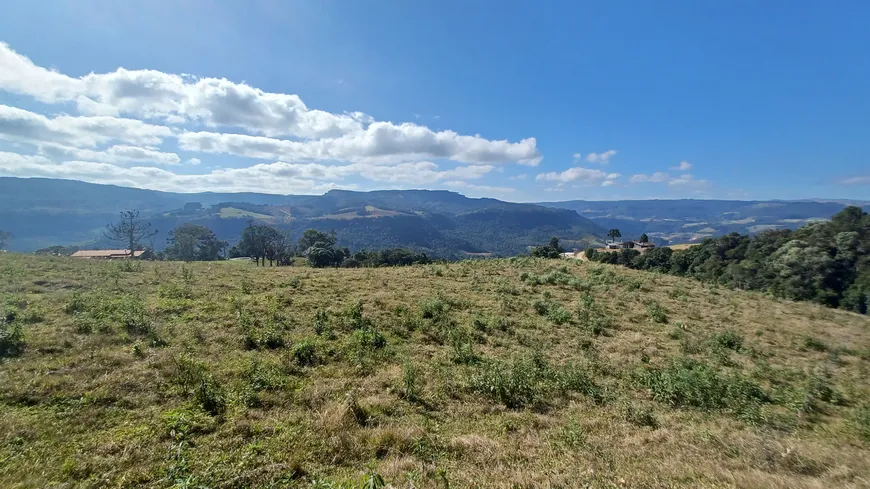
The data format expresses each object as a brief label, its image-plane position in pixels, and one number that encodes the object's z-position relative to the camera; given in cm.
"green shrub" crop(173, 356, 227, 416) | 710
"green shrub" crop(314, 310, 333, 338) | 1235
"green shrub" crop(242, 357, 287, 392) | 830
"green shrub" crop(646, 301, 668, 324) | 1773
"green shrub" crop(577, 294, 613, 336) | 1557
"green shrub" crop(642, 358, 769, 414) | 897
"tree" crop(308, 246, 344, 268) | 6259
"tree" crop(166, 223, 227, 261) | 9106
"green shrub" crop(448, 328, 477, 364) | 1123
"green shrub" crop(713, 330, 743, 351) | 1454
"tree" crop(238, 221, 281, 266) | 8062
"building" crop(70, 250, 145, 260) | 7366
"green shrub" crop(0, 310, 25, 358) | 856
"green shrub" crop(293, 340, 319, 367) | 1015
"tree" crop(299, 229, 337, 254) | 8388
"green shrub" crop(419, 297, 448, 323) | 1537
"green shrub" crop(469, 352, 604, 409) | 884
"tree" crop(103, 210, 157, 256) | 7294
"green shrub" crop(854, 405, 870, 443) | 769
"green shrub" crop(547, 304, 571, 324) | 1651
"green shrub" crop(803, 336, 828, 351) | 1499
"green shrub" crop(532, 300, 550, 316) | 1800
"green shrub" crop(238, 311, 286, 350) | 1092
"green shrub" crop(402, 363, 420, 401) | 849
